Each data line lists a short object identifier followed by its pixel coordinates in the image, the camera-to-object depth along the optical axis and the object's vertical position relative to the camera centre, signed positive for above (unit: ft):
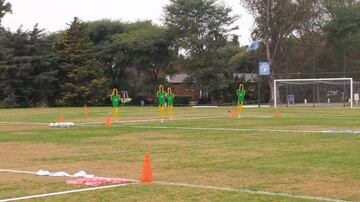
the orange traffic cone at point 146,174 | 35.65 -4.51
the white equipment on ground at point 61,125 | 92.27 -3.92
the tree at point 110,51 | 252.01 +19.55
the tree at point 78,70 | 233.55 +11.02
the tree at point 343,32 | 264.72 +26.99
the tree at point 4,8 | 286.58 +43.16
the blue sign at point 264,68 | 210.79 +9.24
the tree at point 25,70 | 227.61 +11.17
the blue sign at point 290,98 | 205.05 -1.29
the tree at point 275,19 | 229.04 +28.50
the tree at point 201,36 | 239.09 +23.89
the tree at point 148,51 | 246.68 +18.90
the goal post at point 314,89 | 200.11 +1.60
